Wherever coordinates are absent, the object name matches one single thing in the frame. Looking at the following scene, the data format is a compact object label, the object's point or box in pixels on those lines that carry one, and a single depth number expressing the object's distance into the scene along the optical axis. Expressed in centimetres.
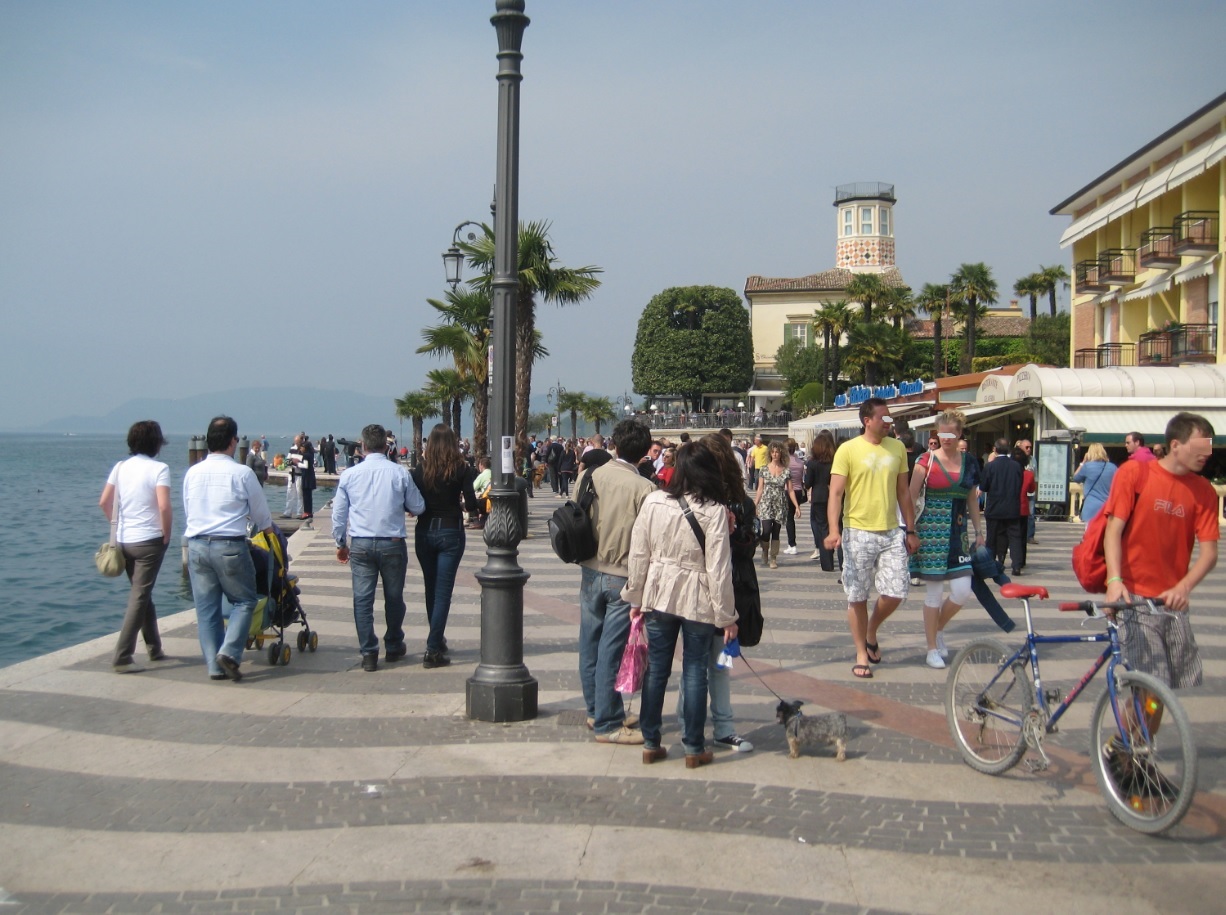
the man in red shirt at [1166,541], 485
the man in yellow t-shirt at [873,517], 752
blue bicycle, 444
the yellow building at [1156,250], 2816
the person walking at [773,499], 1396
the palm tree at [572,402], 8719
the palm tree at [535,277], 2084
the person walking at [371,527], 781
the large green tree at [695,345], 8581
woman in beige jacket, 536
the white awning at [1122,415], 2359
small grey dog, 566
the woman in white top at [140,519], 776
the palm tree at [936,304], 6600
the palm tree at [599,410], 9306
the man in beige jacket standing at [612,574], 601
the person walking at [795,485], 1551
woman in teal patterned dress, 768
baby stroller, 806
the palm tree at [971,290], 6488
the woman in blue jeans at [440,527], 797
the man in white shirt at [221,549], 747
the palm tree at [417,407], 6306
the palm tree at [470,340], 2406
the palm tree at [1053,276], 6719
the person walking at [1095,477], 1180
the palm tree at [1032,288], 6750
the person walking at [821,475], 1298
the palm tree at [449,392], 3956
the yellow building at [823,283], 9362
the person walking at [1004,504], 1282
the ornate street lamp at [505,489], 643
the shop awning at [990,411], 2688
